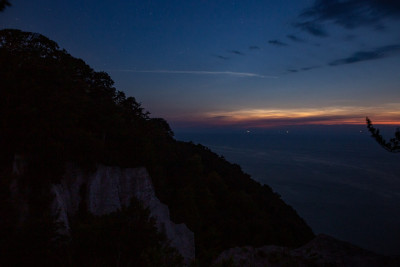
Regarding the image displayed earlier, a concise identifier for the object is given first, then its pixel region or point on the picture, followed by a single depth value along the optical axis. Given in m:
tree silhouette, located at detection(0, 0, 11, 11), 5.87
